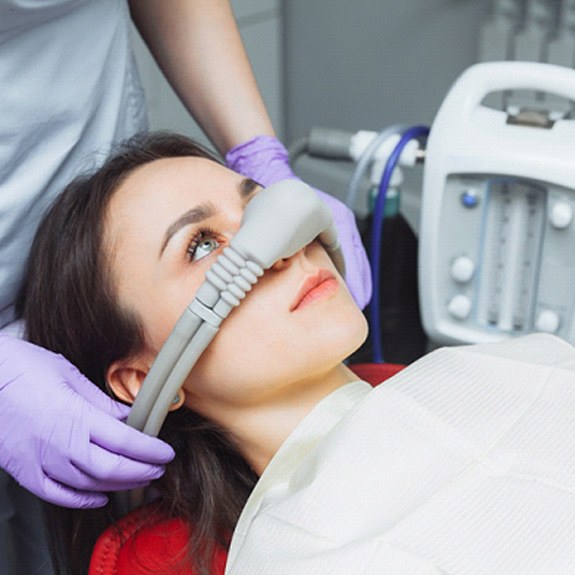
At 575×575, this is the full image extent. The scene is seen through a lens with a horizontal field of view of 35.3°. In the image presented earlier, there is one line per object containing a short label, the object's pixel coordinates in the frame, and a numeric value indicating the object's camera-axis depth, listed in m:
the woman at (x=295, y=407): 1.04
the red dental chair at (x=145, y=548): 1.23
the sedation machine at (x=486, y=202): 1.53
